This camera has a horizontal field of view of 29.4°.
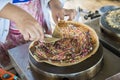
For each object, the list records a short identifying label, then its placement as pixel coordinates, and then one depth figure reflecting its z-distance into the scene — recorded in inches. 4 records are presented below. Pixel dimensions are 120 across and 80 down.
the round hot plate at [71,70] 27.4
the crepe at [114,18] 35.2
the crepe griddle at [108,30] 33.5
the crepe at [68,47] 29.4
